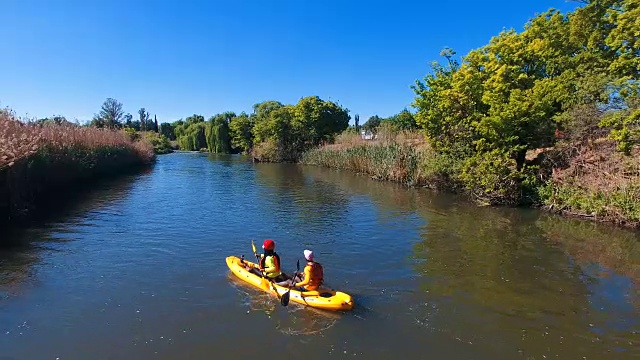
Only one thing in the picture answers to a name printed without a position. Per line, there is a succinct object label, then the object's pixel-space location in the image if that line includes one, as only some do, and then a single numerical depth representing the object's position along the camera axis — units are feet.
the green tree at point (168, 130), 360.48
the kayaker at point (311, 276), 29.58
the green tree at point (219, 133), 244.22
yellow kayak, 27.81
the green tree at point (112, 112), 279.49
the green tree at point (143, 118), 344.00
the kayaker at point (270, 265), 31.78
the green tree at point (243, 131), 214.90
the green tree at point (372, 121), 266.81
